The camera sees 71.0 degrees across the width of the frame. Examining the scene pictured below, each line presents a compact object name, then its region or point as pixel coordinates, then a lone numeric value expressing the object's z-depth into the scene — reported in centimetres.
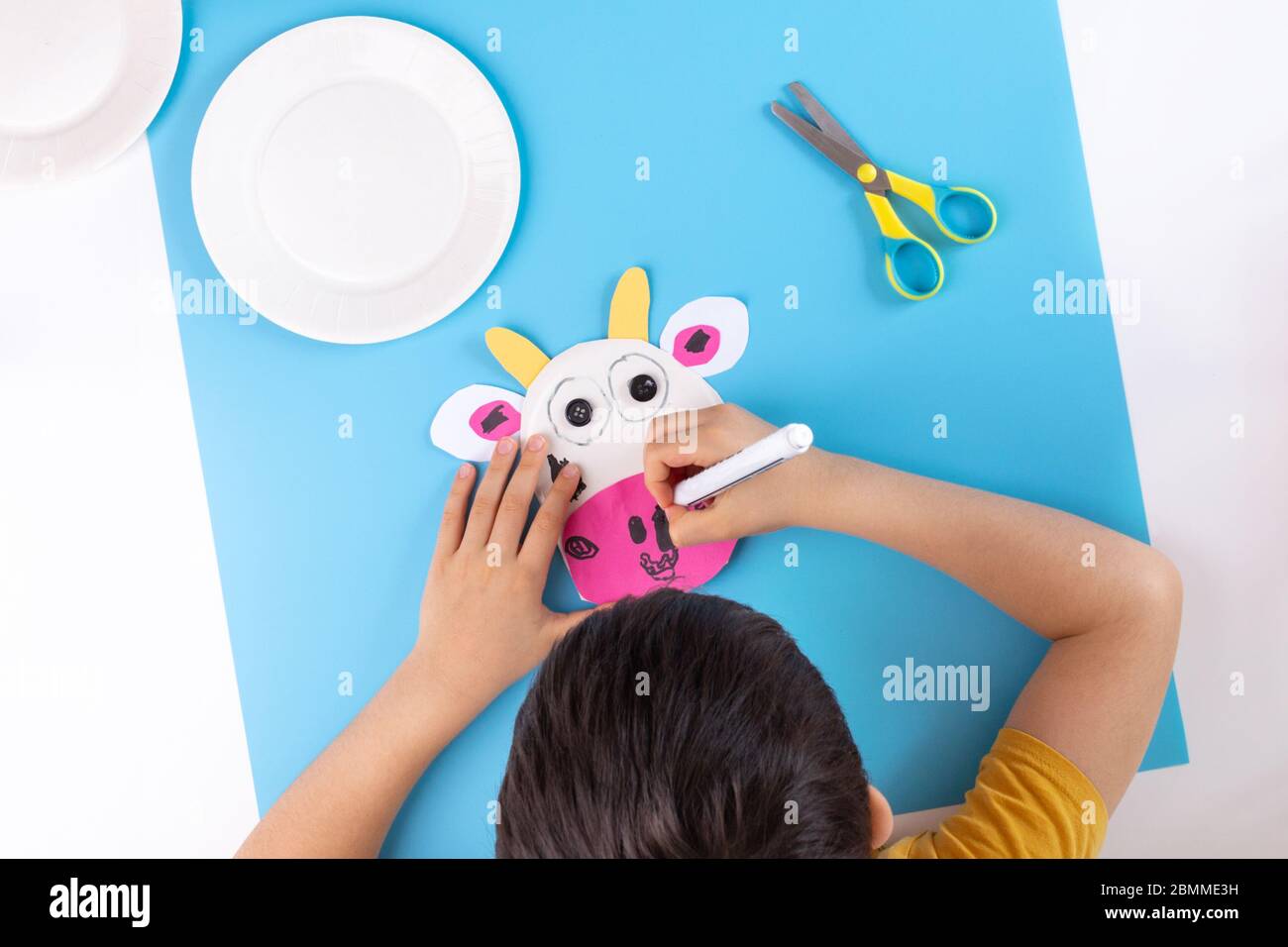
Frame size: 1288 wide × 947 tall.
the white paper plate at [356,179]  65
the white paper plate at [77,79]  64
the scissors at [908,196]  66
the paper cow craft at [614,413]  66
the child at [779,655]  46
